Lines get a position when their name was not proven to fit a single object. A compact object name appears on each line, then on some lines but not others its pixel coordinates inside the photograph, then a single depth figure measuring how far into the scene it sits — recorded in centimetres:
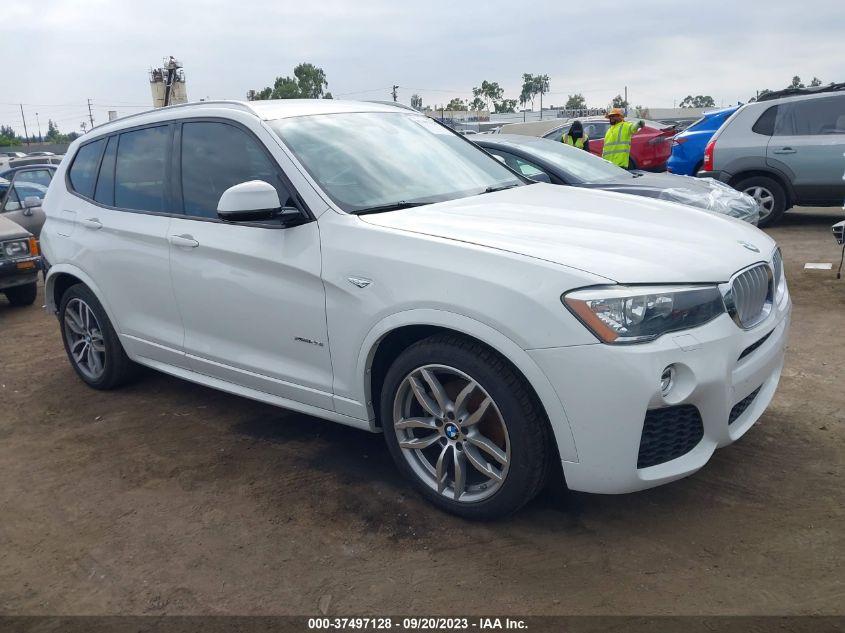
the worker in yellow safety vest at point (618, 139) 1127
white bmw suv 273
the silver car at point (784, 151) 963
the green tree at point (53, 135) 12224
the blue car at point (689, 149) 1158
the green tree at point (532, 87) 13050
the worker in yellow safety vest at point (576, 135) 1166
